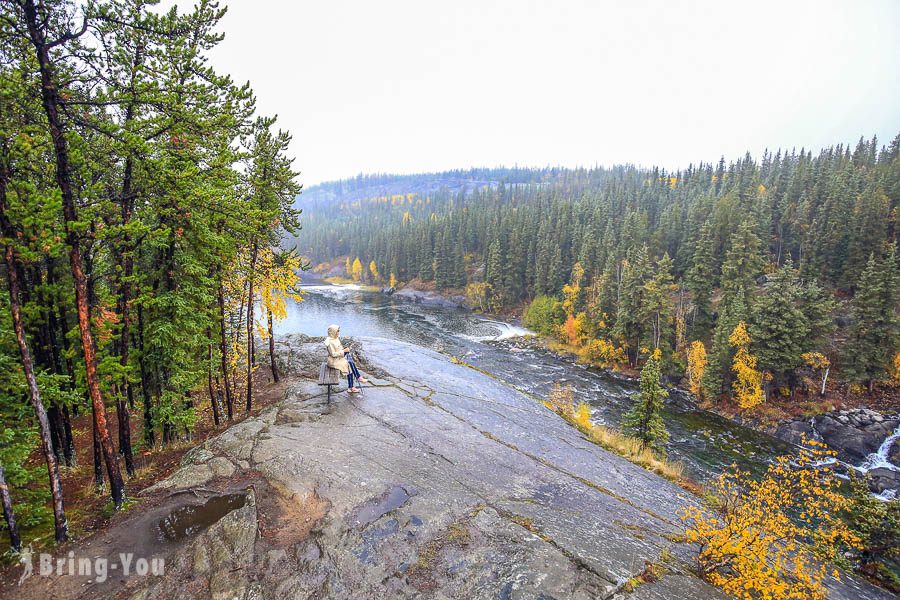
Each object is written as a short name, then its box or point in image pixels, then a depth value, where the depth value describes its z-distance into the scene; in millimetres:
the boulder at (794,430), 29508
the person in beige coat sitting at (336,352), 13375
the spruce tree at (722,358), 35156
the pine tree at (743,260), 43344
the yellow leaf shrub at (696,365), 37781
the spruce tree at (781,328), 32812
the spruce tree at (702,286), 44531
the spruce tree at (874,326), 32062
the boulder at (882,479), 23344
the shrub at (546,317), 58219
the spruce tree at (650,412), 20328
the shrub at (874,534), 13531
